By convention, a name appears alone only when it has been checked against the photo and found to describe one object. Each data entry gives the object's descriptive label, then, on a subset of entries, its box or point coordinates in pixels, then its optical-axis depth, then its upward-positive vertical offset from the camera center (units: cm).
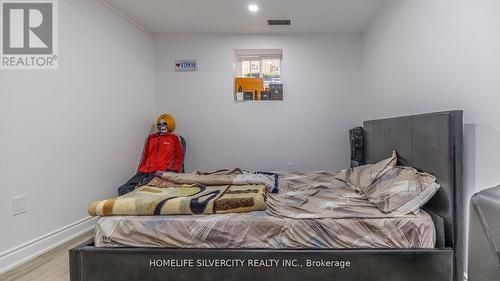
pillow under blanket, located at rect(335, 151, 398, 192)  210 -33
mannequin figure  352 -22
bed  153 -67
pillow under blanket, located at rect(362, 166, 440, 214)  162 -37
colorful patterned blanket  170 -46
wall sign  405 +108
